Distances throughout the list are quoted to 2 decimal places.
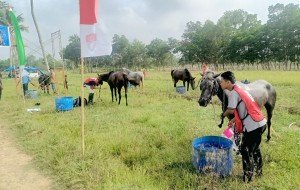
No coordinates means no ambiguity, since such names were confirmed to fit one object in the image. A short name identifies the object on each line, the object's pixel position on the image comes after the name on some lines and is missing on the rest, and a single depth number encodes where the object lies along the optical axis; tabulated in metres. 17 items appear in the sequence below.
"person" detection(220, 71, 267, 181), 3.79
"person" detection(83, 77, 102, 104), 11.10
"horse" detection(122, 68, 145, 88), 14.94
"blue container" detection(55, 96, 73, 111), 9.99
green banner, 10.32
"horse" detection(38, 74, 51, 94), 16.04
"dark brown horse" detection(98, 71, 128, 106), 11.33
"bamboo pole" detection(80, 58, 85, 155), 5.09
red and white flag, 5.00
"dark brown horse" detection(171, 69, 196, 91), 15.62
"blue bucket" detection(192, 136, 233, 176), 4.20
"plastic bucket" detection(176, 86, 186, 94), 14.14
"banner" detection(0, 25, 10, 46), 12.37
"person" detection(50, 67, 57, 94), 14.99
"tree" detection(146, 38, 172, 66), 60.90
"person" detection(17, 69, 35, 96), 14.67
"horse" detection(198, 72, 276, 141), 4.85
